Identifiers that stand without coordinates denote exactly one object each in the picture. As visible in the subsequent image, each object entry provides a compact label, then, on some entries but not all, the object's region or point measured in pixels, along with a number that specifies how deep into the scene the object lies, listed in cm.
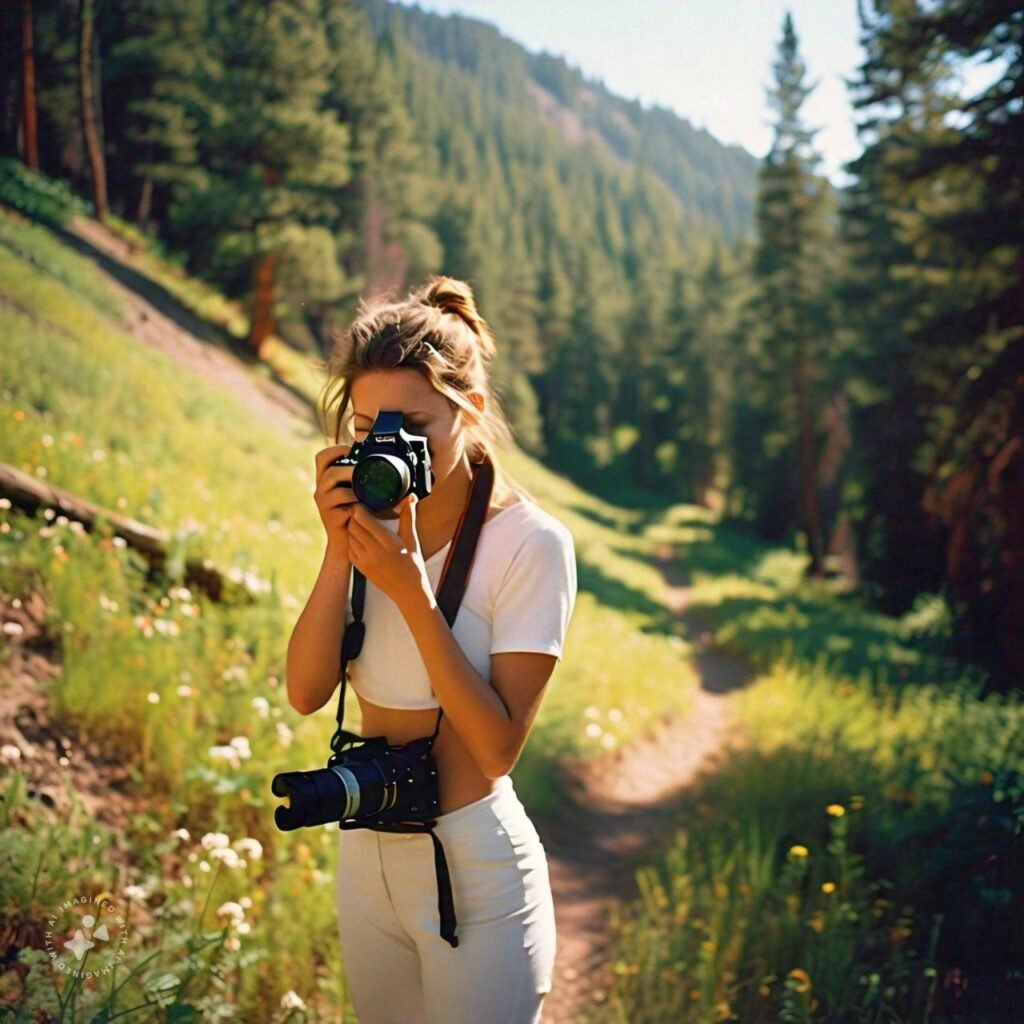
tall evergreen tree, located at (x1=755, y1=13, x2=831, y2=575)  2653
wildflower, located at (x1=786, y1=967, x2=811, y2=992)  343
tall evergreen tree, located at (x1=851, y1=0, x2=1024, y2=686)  563
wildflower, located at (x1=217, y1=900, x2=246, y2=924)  282
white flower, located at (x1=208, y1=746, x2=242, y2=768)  356
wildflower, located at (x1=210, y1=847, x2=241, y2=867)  286
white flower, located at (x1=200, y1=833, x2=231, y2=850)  300
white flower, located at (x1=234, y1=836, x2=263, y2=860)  319
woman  191
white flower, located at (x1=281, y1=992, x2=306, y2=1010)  272
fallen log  517
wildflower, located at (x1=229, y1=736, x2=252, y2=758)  356
